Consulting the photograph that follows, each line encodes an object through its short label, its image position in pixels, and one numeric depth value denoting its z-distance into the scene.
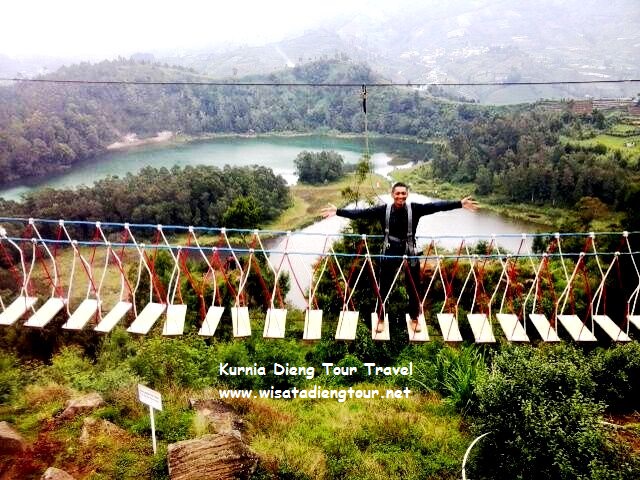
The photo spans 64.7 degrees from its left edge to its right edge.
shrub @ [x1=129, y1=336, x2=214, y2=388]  6.59
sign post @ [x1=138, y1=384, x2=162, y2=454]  4.04
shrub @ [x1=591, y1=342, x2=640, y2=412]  5.35
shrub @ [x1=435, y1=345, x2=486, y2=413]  5.68
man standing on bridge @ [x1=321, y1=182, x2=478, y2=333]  4.27
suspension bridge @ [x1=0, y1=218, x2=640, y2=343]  4.48
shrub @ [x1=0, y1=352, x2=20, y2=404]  5.48
